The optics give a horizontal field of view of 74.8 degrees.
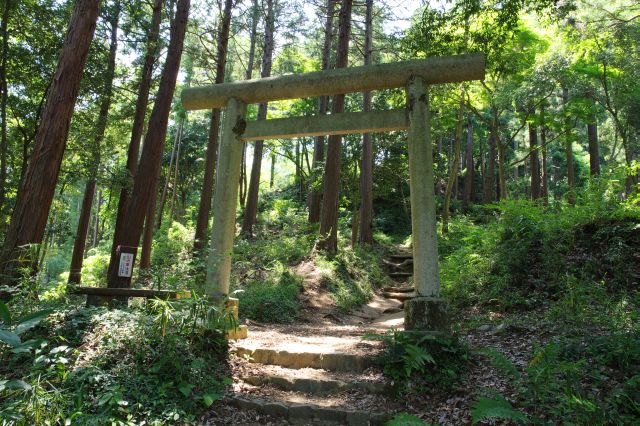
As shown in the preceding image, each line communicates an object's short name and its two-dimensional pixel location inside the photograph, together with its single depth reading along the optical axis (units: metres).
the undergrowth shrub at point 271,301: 9.04
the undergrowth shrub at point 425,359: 4.54
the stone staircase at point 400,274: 13.12
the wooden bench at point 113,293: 5.63
